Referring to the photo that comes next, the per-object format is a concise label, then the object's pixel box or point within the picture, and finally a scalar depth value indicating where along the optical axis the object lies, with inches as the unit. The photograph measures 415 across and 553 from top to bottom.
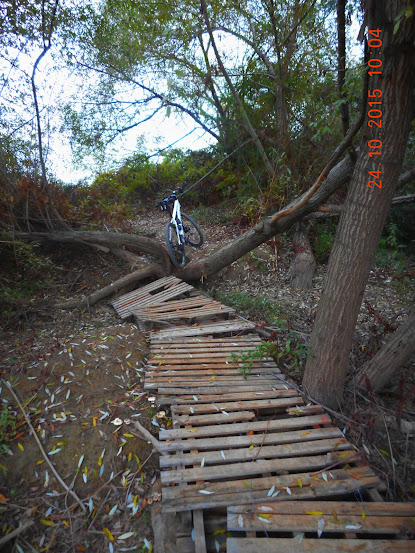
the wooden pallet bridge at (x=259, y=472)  61.3
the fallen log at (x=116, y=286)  180.4
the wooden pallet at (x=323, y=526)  58.6
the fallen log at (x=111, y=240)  214.5
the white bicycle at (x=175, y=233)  207.4
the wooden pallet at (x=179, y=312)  155.6
